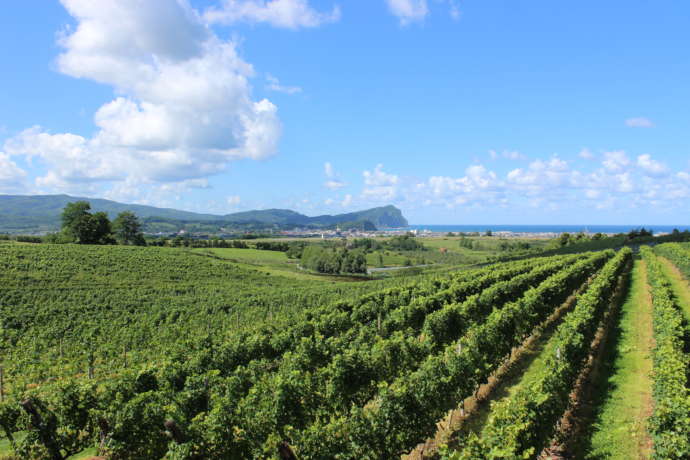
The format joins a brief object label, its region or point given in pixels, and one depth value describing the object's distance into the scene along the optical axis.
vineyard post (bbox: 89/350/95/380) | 18.33
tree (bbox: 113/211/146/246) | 102.21
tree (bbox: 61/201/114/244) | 81.00
